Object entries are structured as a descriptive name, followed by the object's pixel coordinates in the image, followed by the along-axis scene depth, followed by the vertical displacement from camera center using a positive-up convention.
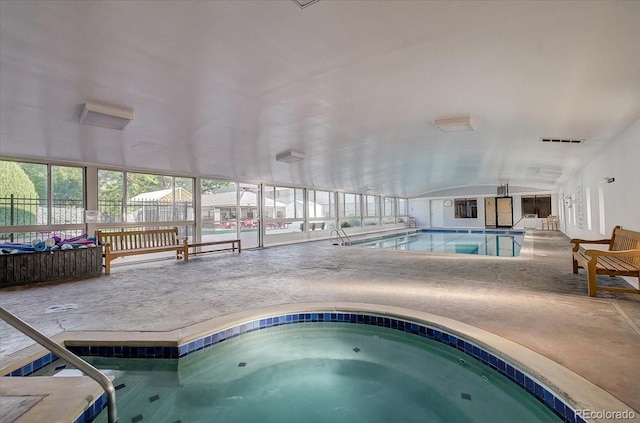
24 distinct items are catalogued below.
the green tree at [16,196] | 5.34 +0.48
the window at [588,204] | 7.12 +0.14
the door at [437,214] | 19.62 -0.05
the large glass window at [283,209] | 10.28 +0.28
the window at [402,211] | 19.88 +0.20
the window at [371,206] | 16.05 +0.48
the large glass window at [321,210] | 12.10 +0.24
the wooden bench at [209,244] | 7.27 -0.70
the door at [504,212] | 18.61 -0.02
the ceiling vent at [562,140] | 5.04 +1.21
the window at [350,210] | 14.13 +0.25
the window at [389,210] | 17.97 +0.26
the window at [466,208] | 18.66 +0.29
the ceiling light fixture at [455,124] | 4.20 +1.28
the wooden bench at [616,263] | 3.44 -0.67
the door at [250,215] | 9.56 +0.08
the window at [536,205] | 17.09 +0.33
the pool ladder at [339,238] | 10.96 -0.91
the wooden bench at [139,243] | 5.70 -0.49
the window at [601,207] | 5.82 +0.05
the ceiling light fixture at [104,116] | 3.36 +1.23
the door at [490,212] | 18.46 -0.01
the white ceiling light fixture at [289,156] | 6.16 +1.27
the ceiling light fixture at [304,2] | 1.94 +1.39
